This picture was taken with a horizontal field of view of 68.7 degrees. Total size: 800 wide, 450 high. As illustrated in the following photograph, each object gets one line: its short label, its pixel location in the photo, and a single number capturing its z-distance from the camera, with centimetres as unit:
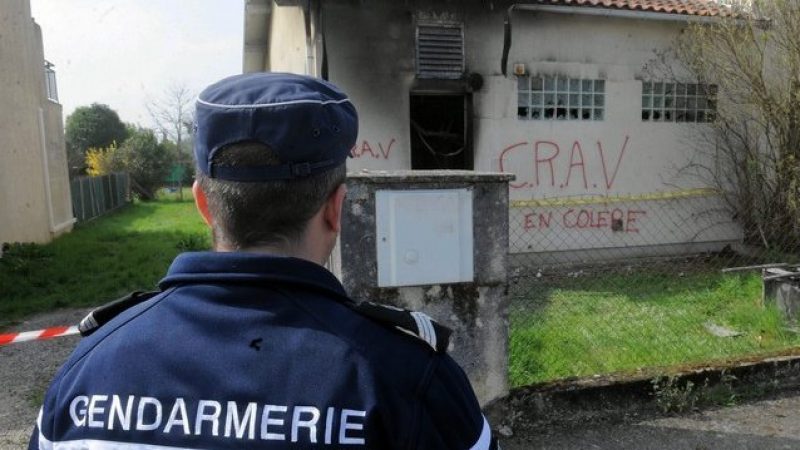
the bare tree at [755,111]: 734
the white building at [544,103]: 750
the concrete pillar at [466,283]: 305
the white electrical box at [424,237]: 307
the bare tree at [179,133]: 3697
